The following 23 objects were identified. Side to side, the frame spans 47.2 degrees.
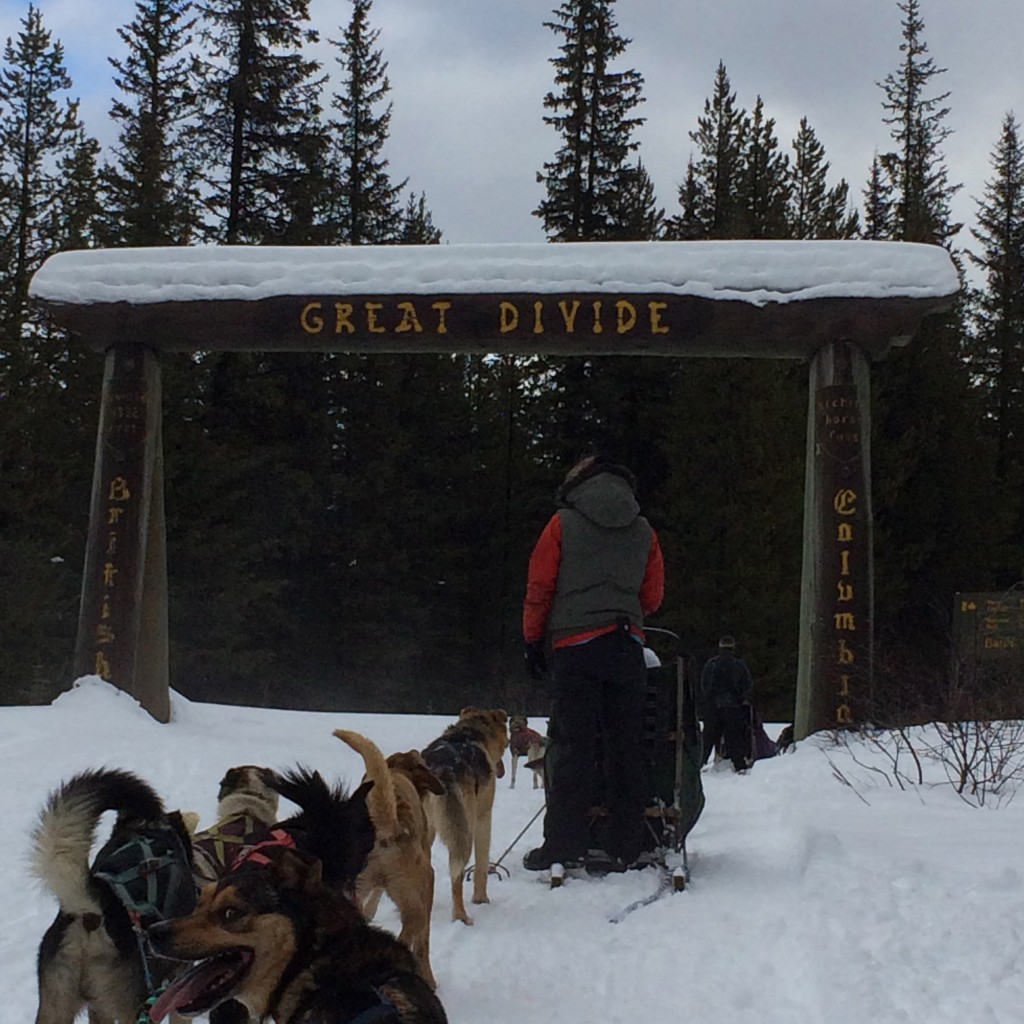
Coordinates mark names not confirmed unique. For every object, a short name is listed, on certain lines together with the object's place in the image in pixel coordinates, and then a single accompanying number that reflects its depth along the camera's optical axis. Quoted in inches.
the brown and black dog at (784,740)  525.5
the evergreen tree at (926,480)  1112.2
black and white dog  128.6
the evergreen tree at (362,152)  1214.9
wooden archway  407.2
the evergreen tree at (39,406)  871.1
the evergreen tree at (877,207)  1350.9
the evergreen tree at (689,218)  1235.5
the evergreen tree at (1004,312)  1284.4
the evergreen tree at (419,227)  1248.8
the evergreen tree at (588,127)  1208.8
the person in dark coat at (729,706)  502.3
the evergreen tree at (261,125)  1062.4
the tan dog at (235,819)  152.9
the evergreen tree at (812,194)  1261.1
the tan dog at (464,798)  208.8
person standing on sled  233.8
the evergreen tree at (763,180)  1193.8
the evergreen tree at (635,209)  1203.7
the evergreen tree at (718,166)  1238.3
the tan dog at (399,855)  161.0
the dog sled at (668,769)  239.5
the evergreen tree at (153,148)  989.2
